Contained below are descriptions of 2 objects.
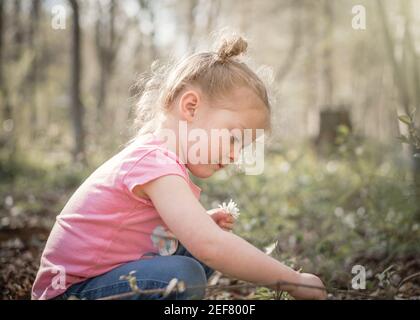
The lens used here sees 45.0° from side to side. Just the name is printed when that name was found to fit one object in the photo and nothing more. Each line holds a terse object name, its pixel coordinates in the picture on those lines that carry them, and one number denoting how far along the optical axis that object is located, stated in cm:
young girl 149
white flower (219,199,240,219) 191
